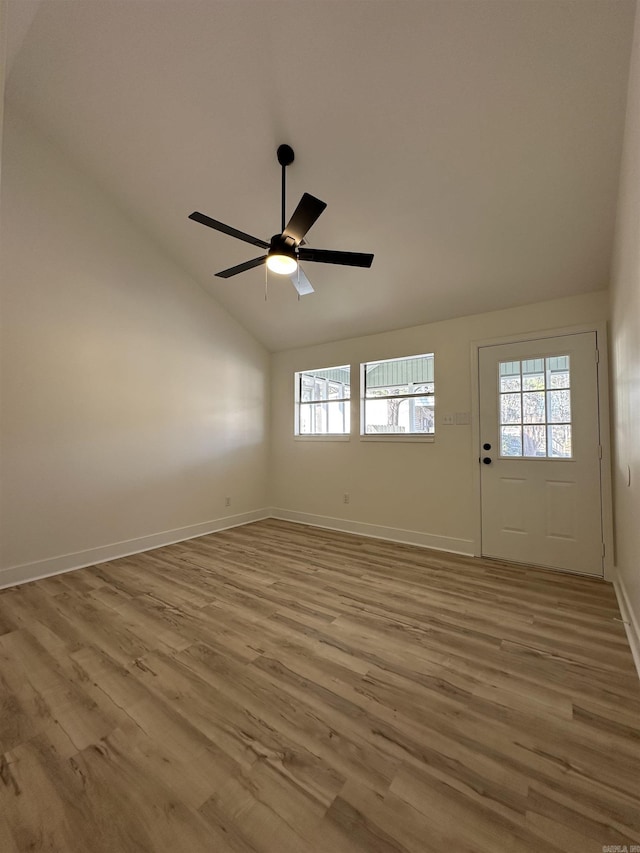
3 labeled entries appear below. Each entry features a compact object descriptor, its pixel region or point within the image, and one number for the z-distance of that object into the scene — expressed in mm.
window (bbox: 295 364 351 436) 4914
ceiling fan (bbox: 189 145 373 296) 2268
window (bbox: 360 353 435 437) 4242
